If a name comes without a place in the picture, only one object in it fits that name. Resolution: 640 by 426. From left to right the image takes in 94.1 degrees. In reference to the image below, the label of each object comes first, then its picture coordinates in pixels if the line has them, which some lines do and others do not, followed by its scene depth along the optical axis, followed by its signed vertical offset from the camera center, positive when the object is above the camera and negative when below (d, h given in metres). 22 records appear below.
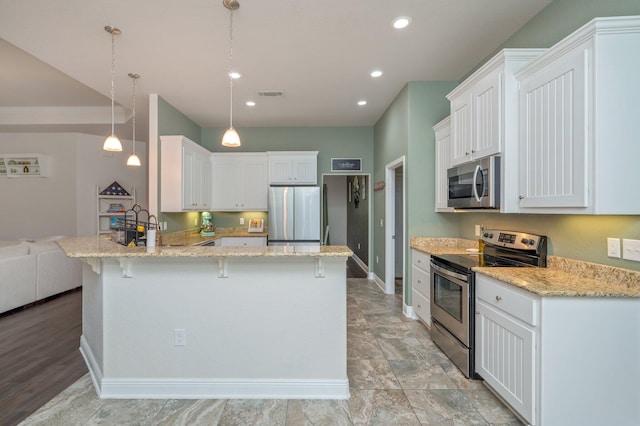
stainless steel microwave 2.35 +0.25
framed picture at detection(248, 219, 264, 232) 5.50 -0.24
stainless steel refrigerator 5.01 -0.03
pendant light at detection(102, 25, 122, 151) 2.60 +1.60
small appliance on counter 5.29 -0.23
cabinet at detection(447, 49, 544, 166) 2.24 +0.88
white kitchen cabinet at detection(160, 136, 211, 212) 4.09 +0.55
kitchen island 2.16 -0.79
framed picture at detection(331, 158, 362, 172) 5.66 +0.93
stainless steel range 2.32 -0.59
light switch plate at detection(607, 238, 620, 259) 1.79 -0.21
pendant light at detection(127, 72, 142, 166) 3.48 +1.59
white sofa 3.70 -0.81
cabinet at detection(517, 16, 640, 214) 1.62 +0.54
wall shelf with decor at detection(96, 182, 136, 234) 6.19 +0.18
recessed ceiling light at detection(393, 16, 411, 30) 2.48 +1.62
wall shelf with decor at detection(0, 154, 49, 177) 5.84 +0.96
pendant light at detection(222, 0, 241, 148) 2.28 +1.60
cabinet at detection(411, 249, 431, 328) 3.21 -0.83
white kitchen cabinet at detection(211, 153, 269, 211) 5.34 +0.56
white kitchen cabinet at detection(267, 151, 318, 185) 5.27 +0.80
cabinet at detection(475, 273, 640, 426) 1.64 -0.82
